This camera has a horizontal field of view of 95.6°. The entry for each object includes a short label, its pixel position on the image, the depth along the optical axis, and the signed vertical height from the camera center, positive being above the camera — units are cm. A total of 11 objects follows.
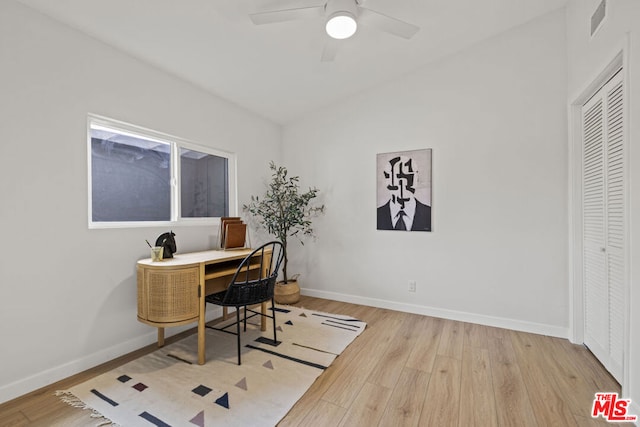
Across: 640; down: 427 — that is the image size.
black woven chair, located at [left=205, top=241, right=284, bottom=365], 224 -65
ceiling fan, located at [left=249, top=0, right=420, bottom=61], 194 +133
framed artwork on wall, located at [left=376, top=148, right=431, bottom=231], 323 +24
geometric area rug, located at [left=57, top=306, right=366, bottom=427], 165 -115
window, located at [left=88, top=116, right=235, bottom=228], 230 +32
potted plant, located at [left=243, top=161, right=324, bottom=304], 358 -1
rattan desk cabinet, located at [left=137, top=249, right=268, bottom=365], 209 -59
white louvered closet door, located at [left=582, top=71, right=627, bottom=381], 191 -11
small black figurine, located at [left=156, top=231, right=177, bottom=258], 238 -26
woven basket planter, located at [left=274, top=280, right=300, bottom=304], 361 -102
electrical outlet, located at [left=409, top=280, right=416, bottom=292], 332 -86
